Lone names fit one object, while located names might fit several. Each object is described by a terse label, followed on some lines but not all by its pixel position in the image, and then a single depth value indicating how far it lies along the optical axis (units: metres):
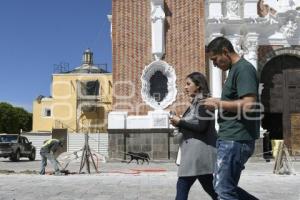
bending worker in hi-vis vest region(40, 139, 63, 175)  10.14
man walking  2.97
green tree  45.04
